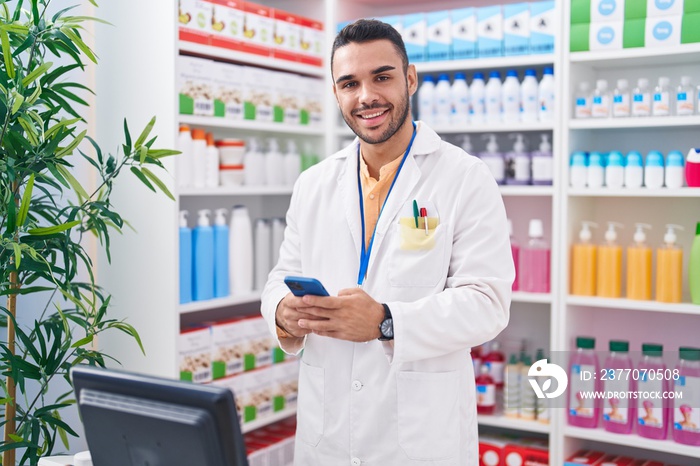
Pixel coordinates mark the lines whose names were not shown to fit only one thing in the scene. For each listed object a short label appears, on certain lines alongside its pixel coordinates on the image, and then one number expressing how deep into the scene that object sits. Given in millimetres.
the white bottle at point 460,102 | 3510
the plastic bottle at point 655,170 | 3109
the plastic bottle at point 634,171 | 3154
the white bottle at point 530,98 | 3367
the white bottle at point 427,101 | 3580
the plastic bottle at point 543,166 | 3346
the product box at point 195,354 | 3088
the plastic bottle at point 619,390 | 3205
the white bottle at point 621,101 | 3184
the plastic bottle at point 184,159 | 3053
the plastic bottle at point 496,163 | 3467
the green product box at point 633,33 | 3105
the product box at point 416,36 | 3604
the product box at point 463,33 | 3494
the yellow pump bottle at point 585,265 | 3273
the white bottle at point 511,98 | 3410
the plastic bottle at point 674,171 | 3082
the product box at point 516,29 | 3371
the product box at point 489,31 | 3432
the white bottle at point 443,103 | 3545
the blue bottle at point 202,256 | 3160
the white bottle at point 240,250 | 3346
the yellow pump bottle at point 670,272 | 3104
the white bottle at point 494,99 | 3443
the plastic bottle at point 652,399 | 3131
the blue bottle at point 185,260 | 3084
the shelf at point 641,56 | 3018
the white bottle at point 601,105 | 3225
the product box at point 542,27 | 3309
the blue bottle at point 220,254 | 3268
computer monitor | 1136
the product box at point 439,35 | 3549
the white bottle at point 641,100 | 3146
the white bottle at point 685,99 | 3059
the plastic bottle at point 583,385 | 3277
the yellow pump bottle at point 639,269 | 3186
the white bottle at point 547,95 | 3318
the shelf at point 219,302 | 3090
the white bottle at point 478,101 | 3482
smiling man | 1971
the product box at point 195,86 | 3047
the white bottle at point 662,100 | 3104
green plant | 2229
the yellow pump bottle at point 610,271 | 3240
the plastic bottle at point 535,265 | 3393
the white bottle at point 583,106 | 3261
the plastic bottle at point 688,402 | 3049
